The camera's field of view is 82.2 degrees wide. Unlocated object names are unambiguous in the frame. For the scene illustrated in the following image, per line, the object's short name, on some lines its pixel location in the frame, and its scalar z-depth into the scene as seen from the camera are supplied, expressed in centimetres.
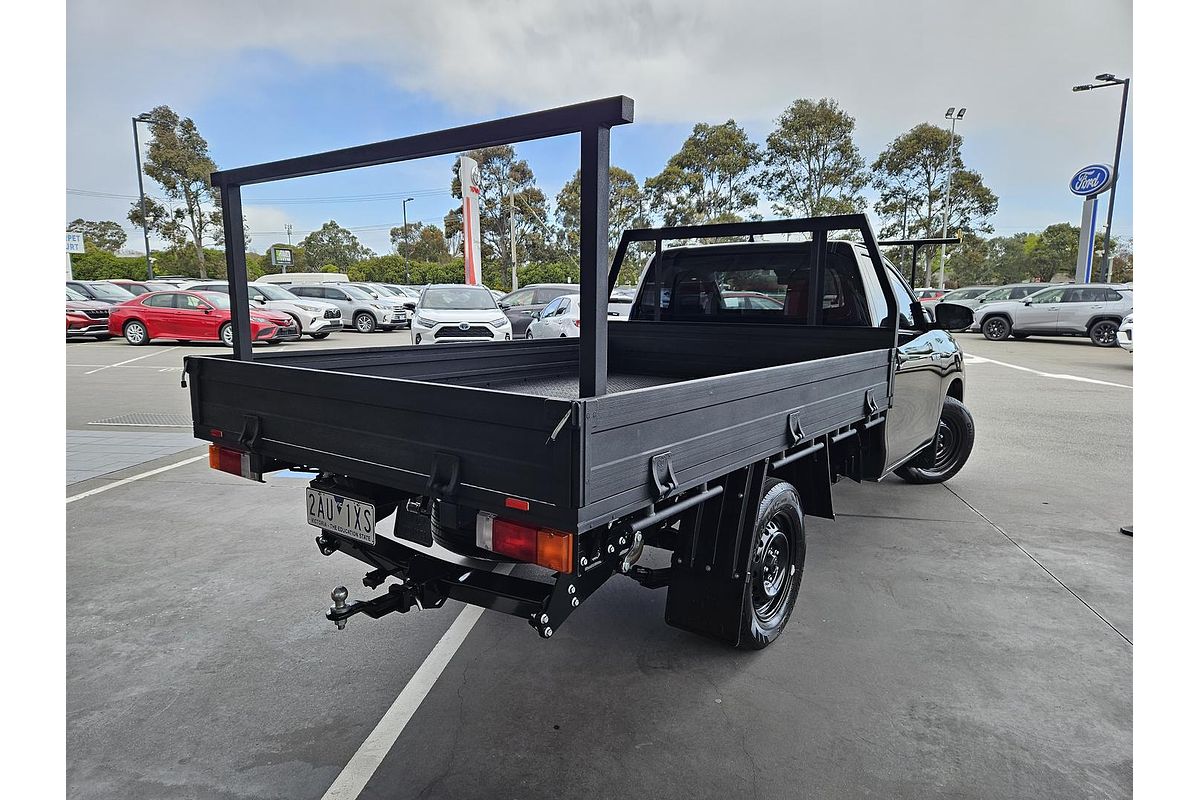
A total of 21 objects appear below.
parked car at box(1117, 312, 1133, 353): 1424
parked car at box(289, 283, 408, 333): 2233
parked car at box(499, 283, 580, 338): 1756
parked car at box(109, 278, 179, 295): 2363
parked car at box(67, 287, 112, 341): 1839
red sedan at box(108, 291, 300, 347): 1708
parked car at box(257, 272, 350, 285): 3156
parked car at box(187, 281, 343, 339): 1855
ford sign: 2442
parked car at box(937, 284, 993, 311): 2526
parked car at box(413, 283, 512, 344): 1352
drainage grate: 820
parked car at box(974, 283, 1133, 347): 1869
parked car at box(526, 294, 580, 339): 1308
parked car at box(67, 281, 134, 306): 2116
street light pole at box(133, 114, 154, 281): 2814
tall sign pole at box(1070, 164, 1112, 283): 2447
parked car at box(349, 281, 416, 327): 2372
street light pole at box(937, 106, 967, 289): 3438
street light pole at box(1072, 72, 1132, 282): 2306
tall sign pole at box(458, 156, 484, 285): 2344
